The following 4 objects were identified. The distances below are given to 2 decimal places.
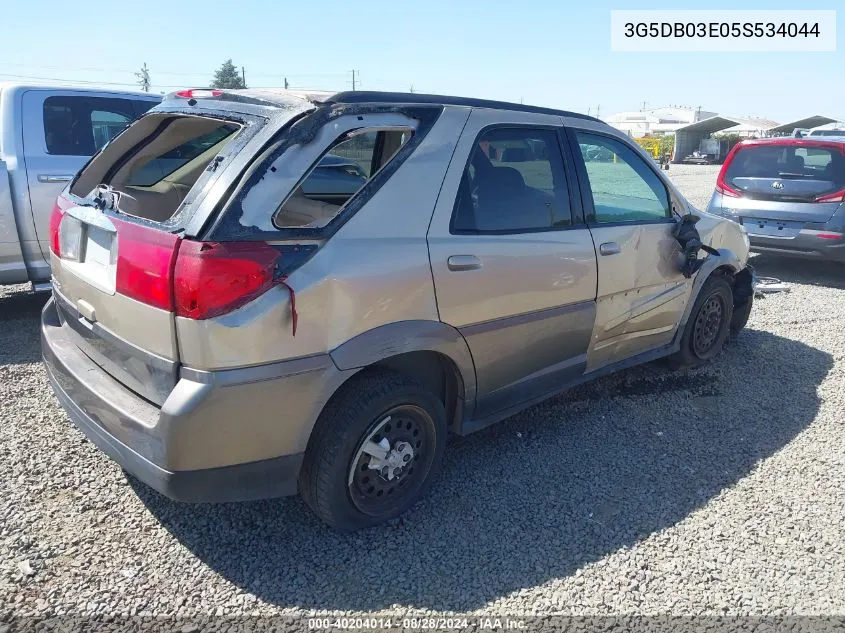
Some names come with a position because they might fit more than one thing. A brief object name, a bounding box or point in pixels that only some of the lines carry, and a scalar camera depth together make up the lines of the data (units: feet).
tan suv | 7.59
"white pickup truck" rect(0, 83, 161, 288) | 16.85
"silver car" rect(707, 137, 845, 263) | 24.23
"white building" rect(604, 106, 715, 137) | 206.22
